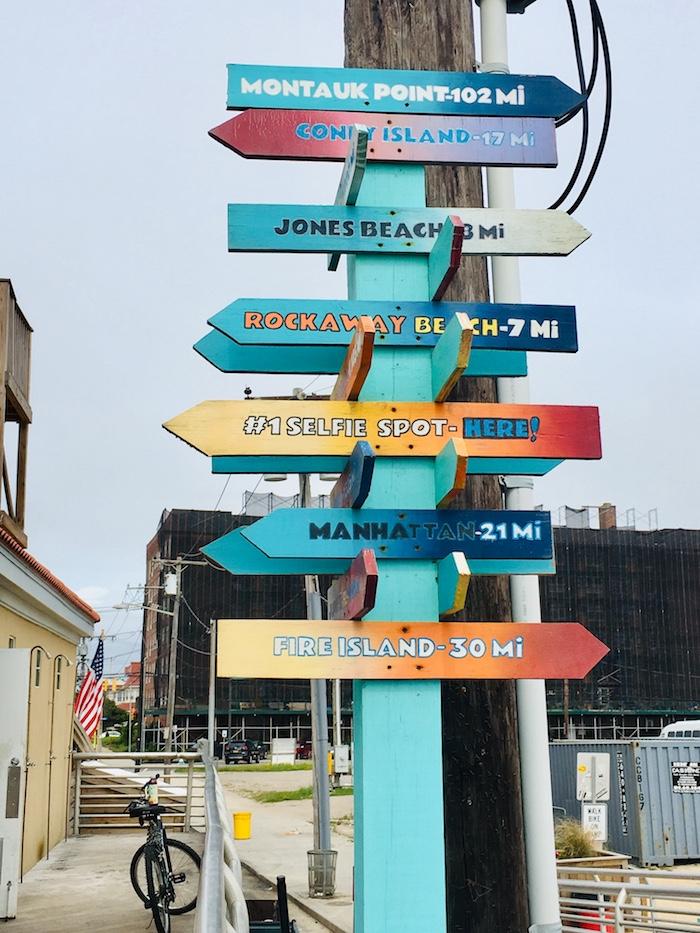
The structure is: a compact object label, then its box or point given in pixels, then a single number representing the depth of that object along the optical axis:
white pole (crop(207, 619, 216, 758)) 36.24
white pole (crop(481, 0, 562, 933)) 3.85
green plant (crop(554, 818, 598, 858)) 13.60
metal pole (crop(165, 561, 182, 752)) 39.17
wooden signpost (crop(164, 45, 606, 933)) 3.26
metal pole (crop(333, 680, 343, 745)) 35.99
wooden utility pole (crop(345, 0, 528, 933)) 3.81
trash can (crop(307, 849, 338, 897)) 14.52
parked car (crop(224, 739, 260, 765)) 57.81
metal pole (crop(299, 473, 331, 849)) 14.55
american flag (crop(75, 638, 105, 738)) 22.17
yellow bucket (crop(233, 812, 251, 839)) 19.33
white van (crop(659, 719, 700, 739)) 33.97
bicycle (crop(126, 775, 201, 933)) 8.77
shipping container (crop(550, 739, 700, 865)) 21.89
